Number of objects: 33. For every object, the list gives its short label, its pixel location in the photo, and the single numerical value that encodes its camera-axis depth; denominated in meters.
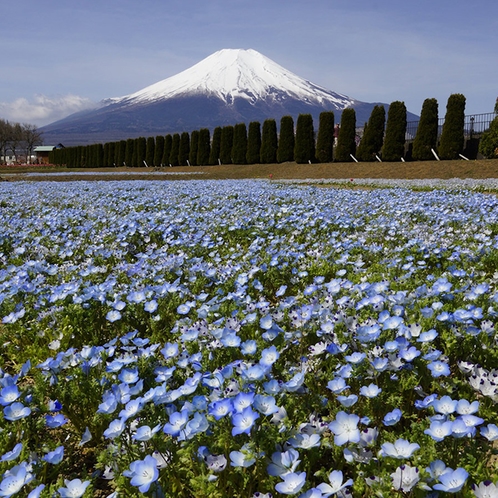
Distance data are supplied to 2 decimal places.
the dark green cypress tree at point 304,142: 31.30
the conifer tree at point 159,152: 44.62
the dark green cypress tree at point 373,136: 28.00
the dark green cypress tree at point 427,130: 25.98
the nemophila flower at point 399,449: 1.54
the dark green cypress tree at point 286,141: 33.03
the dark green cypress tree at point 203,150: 39.88
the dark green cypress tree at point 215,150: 38.65
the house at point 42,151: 130.40
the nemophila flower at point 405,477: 1.45
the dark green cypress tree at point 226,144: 37.16
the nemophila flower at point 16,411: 1.88
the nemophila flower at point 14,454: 1.67
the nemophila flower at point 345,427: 1.64
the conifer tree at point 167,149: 43.88
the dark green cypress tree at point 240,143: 35.97
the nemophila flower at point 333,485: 1.47
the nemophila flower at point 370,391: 1.92
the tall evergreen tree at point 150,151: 46.16
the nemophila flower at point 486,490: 1.42
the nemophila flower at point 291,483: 1.42
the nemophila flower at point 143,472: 1.50
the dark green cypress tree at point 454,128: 25.31
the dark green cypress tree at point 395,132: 26.97
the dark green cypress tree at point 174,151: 43.00
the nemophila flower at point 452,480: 1.39
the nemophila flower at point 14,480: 1.52
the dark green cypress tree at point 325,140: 30.81
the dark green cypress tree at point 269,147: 34.17
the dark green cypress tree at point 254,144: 35.09
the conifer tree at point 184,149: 42.25
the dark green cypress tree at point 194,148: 40.41
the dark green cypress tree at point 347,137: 29.64
